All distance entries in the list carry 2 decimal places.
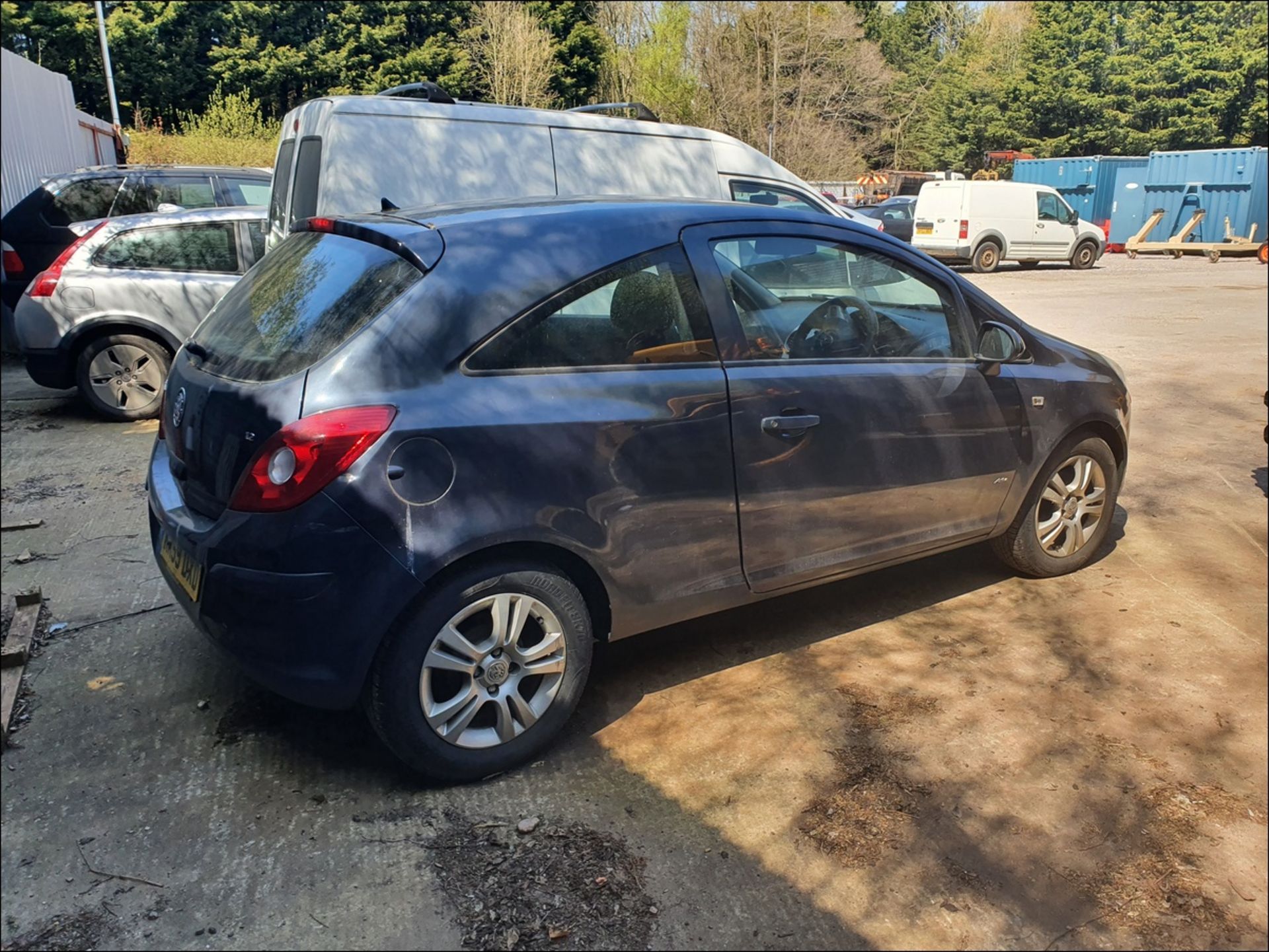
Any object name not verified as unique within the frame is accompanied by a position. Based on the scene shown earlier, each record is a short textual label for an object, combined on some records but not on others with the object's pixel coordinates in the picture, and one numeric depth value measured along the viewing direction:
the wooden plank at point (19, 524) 5.36
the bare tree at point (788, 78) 31.09
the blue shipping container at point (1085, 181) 29.56
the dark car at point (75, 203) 9.42
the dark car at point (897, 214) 23.33
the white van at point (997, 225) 21.69
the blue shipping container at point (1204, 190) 25.73
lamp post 24.16
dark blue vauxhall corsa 2.77
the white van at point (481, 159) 6.66
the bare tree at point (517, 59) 28.92
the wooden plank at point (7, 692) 3.29
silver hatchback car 7.63
